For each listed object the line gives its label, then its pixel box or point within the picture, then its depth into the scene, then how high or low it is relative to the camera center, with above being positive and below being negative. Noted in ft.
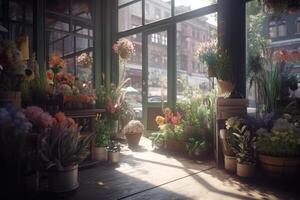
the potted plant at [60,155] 8.09 -1.59
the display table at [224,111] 11.54 -0.44
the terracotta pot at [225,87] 11.83 +0.57
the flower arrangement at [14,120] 6.96 -0.49
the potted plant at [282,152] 9.55 -1.78
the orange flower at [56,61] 11.75 +1.65
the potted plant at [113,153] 12.14 -2.27
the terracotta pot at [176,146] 14.11 -2.31
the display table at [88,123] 11.53 -0.95
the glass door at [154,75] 18.25 +1.72
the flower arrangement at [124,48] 17.10 +3.20
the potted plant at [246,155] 10.11 -2.00
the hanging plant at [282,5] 10.50 +3.58
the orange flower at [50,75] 11.87 +1.08
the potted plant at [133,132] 15.76 -1.77
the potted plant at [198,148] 13.00 -2.22
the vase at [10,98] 8.68 +0.08
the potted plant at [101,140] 12.17 -1.76
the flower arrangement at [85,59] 18.19 +2.67
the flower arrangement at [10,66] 8.91 +1.10
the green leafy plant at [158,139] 14.87 -2.06
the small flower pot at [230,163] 10.87 -2.45
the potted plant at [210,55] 12.21 +1.96
